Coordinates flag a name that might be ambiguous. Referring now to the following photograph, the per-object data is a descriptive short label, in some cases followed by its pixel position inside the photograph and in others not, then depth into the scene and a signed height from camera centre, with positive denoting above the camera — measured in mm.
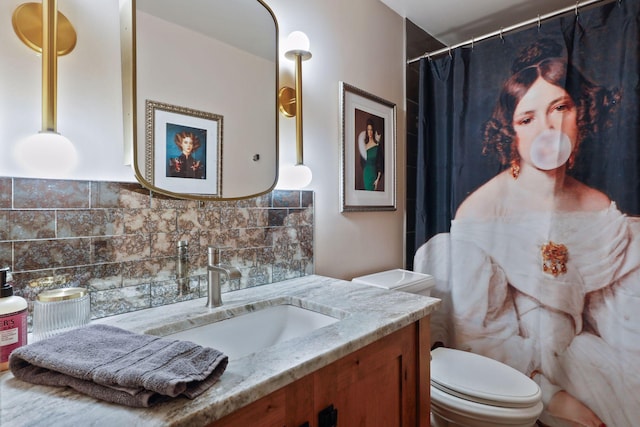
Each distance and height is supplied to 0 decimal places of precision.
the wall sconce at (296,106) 1411 +426
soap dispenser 653 -211
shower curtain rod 1601 +915
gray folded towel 539 -259
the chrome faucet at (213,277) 1049 -204
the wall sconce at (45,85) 816 +294
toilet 1300 -702
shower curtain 1491 +5
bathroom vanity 531 -302
